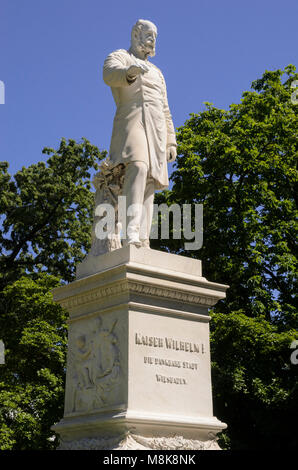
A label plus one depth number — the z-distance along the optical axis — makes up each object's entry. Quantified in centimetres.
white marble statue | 827
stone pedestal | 703
